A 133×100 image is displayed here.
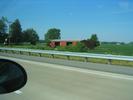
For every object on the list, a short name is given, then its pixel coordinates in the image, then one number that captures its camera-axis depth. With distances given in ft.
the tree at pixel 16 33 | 300.50
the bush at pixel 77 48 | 148.89
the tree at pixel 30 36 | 361.82
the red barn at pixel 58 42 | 333.46
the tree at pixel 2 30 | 252.75
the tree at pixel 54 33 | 540.76
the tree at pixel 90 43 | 253.36
